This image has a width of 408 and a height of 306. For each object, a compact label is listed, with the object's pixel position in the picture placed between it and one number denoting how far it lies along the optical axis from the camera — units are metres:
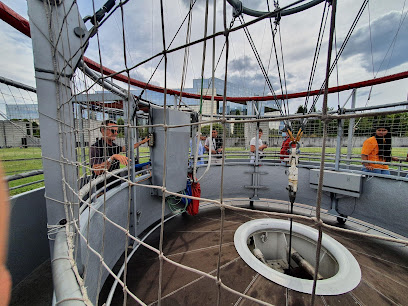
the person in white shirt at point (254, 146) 2.98
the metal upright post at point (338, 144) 2.33
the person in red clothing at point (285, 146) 2.93
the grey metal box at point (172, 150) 1.69
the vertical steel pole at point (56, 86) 0.84
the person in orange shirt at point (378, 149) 2.02
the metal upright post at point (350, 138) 2.45
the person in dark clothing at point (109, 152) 1.49
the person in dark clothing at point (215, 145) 3.10
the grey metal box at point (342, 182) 2.13
